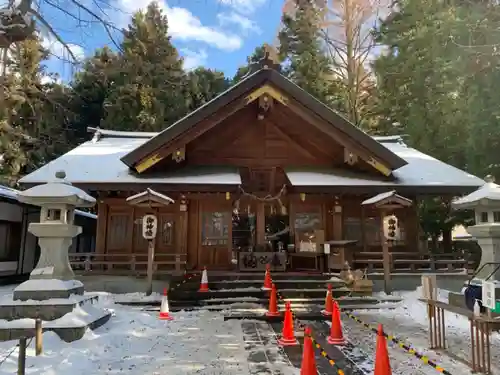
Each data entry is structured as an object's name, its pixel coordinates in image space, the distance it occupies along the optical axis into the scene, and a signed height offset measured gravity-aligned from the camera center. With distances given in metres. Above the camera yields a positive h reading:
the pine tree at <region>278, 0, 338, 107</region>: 28.25 +14.00
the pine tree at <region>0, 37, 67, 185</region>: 22.95 +7.29
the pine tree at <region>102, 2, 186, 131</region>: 27.56 +9.88
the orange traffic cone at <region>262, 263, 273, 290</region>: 11.63 -1.04
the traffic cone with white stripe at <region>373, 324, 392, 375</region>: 4.71 -1.29
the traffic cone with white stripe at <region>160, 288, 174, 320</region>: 9.31 -1.53
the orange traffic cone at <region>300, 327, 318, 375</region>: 4.61 -1.29
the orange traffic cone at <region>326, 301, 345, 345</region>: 7.30 -1.51
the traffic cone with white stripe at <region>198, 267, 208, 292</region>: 11.47 -1.08
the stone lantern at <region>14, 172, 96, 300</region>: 8.02 +0.26
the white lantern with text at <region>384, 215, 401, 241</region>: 12.18 +0.58
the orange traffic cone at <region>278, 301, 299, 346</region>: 7.10 -1.54
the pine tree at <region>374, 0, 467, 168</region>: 16.69 +7.99
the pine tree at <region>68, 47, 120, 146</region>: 30.27 +10.10
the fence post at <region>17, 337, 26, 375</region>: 4.65 -1.30
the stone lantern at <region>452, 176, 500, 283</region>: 9.01 +0.51
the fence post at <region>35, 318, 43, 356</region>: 6.06 -1.38
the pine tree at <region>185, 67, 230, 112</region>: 29.77 +12.00
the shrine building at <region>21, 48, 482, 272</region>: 13.66 +2.15
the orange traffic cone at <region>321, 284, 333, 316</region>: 9.50 -1.40
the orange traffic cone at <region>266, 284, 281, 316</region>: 9.40 -1.40
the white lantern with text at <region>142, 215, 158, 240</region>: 11.77 +0.47
